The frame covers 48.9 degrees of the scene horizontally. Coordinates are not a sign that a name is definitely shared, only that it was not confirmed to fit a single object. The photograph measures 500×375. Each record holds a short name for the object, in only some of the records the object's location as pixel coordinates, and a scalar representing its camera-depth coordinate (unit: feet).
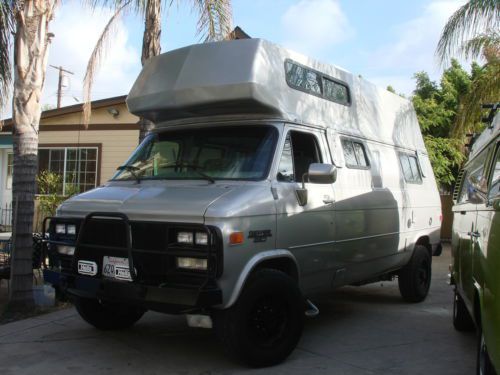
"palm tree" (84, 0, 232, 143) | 29.86
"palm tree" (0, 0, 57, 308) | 23.30
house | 51.72
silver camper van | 14.65
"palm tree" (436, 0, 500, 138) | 34.04
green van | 10.81
